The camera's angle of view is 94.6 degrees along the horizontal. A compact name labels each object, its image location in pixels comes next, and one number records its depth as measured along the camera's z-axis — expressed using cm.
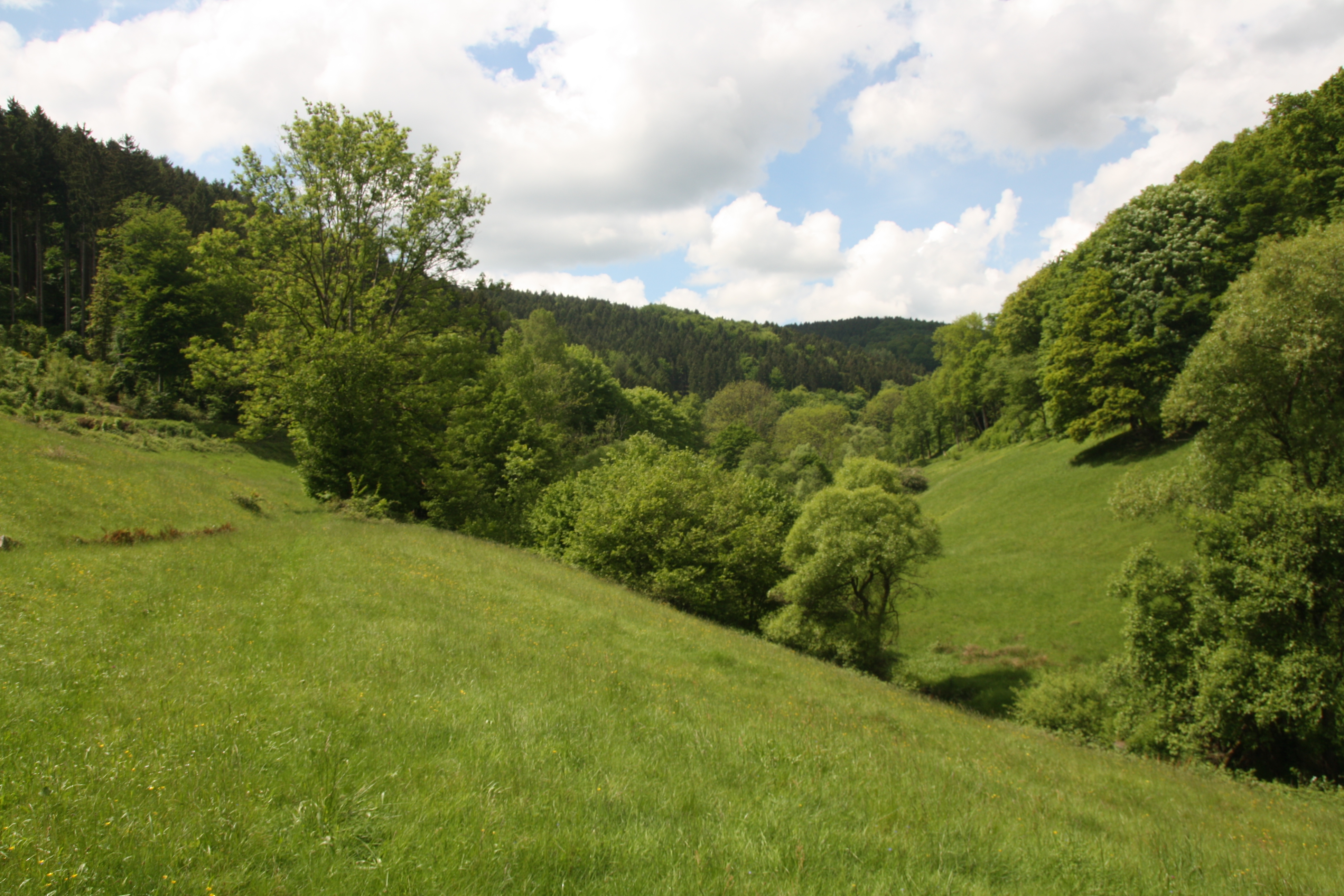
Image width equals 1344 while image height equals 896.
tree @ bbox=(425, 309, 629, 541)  3725
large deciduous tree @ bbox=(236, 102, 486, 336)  2928
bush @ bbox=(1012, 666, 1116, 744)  2269
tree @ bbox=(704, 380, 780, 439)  11138
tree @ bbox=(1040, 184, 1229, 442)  4350
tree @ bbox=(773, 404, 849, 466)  9919
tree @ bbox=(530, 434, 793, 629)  3219
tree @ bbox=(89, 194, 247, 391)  5322
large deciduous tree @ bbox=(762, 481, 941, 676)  2922
